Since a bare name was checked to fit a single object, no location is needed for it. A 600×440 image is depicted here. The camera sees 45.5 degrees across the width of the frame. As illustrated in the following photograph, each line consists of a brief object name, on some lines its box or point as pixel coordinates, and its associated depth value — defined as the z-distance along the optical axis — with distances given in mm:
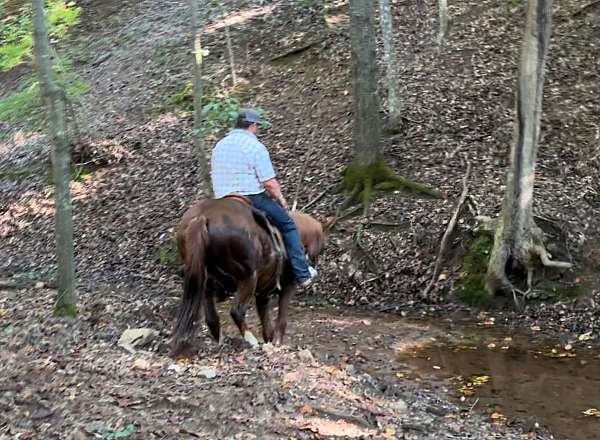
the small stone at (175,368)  6504
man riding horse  7812
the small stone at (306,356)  7643
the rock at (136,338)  7715
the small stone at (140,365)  6473
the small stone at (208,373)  6405
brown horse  7145
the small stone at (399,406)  6780
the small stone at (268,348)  7672
